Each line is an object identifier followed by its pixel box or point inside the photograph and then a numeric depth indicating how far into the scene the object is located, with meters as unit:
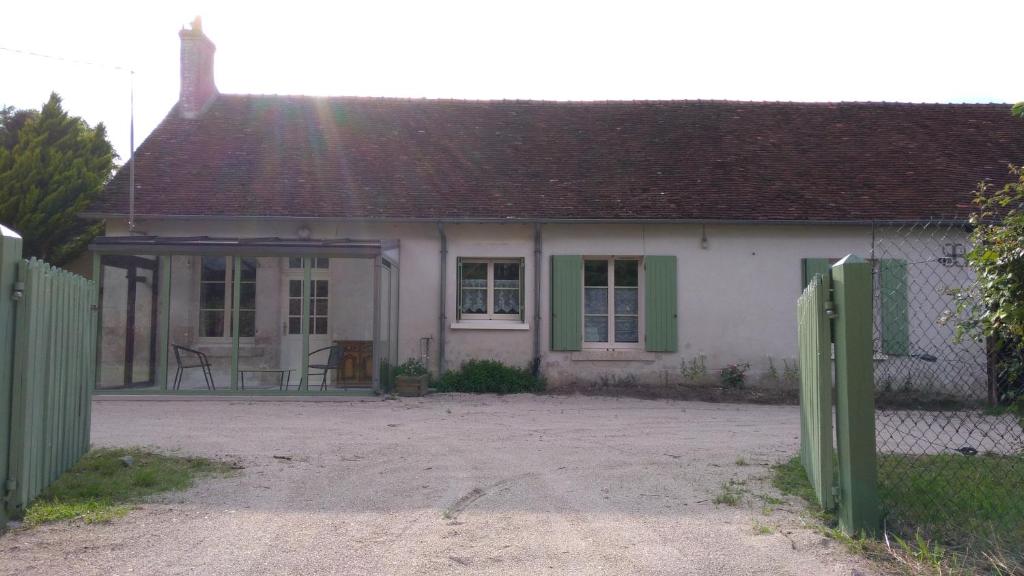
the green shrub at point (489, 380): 13.13
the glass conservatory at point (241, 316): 12.20
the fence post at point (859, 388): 4.39
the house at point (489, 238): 12.42
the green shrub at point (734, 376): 13.42
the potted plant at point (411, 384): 12.52
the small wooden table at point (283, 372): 12.35
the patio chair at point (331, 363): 12.34
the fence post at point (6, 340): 4.87
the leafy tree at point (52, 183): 19.20
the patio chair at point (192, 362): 12.24
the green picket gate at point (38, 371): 4.95
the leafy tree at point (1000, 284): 4.21
